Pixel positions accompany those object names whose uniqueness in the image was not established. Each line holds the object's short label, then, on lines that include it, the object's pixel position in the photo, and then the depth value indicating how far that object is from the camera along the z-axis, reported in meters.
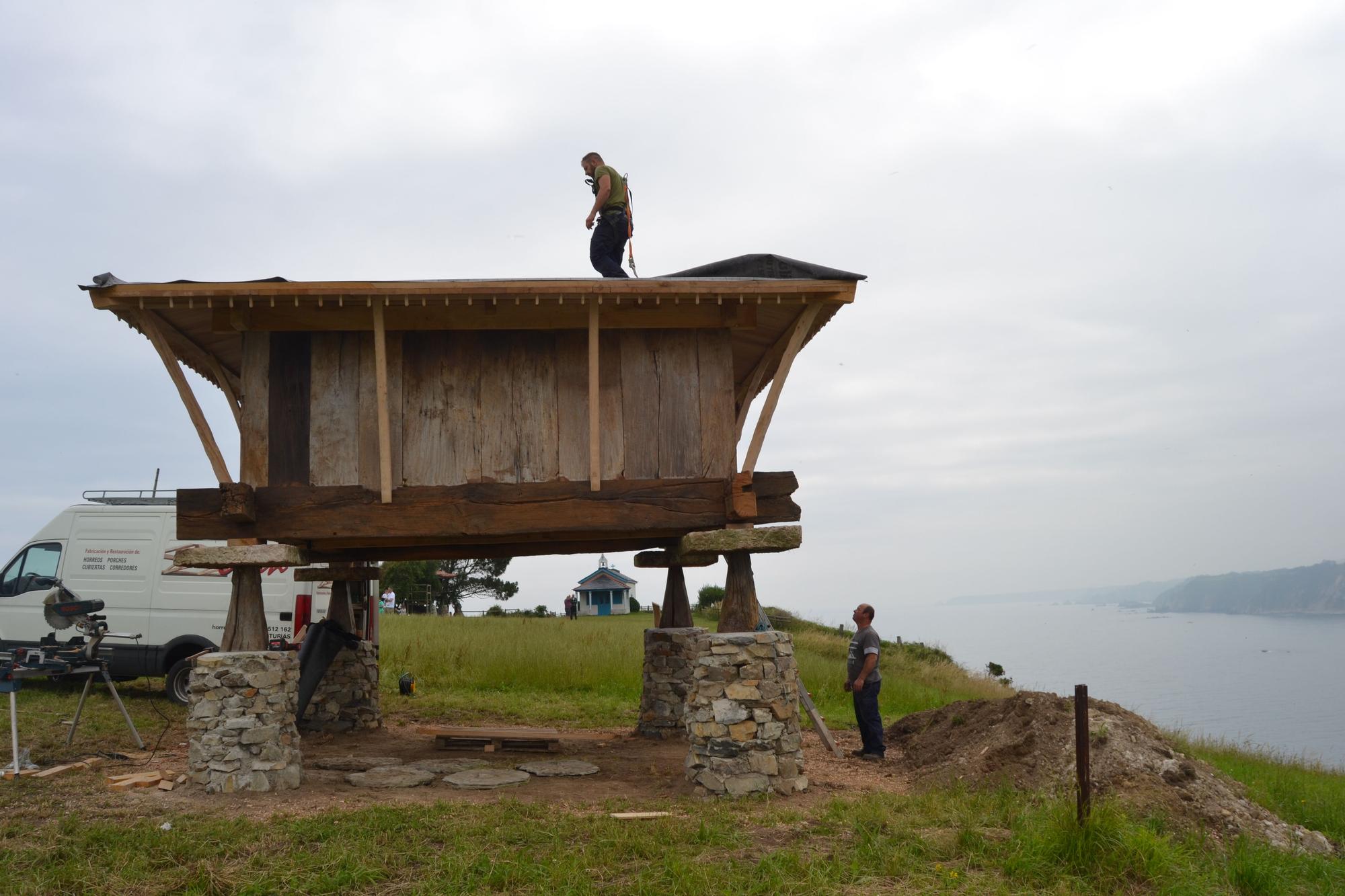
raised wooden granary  8.73
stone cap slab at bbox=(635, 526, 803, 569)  8.83
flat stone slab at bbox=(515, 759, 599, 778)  9.71
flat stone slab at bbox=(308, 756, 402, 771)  9.92
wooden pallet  11.15
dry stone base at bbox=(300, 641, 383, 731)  12.51
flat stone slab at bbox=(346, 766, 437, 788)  9.07
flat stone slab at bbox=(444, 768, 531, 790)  8.99
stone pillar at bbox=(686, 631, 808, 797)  8.38
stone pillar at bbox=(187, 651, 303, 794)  8.40
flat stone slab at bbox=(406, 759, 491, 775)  9.80
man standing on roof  10.02
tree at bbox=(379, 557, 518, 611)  47.06
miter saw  9.14
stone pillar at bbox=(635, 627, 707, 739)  12.42
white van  13.68
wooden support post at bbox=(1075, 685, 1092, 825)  6.27
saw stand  8.70
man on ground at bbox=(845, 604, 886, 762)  10.68
